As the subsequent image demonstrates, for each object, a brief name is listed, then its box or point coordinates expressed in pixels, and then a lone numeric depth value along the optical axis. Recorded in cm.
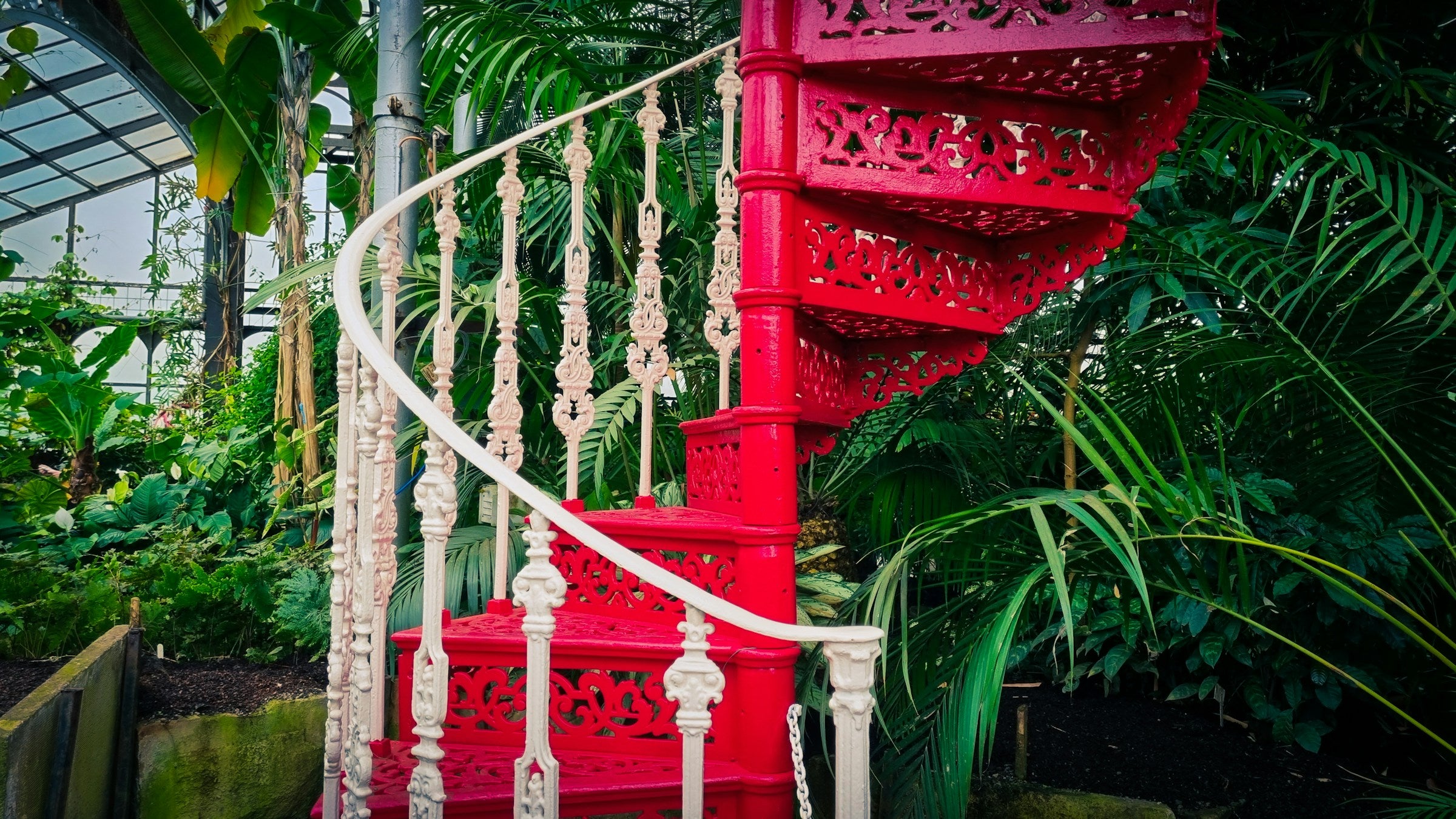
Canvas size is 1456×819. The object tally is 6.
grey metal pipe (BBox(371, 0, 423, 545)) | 250
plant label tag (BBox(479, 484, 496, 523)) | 267
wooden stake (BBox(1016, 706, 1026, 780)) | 239
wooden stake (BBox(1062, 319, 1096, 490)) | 280
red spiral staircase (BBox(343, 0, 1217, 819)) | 185
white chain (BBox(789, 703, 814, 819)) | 150
